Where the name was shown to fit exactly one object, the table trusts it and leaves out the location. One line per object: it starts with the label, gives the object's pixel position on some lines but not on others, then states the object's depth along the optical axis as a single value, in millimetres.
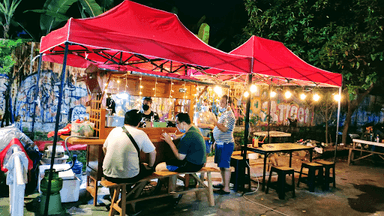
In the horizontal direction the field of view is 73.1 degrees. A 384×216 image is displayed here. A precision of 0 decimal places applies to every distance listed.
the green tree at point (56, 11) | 9273
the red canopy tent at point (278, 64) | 5809
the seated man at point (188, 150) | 4473
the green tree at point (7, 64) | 7615
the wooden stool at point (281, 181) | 5625
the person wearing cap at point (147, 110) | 6371
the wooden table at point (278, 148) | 6045
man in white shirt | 3756
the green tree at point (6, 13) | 9328
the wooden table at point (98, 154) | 4652
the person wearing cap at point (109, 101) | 5215
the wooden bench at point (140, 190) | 3942
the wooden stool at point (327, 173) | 6427
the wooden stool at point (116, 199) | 3888
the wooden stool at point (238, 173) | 5906
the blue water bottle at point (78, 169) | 5766
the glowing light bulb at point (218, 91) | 10694
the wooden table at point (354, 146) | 9041
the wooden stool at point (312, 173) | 6250
